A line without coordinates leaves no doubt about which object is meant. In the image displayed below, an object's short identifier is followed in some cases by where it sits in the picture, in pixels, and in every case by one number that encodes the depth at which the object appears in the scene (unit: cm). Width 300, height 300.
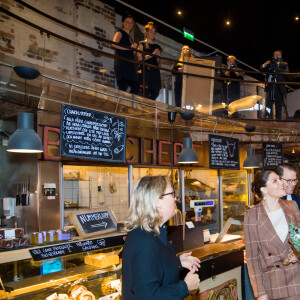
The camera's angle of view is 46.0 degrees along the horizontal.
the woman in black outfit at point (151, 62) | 695
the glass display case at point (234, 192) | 973
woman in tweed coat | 313
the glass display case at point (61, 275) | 280
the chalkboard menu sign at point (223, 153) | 752
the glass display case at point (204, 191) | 855
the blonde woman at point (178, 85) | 781
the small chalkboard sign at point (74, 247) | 301
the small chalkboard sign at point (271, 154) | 870
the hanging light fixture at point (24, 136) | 377
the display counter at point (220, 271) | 363
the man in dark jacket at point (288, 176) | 371
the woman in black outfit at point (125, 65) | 646
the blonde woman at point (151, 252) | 193
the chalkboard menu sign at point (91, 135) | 452
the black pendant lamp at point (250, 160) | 758
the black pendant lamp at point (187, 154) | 589
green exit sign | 948
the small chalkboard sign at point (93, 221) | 374
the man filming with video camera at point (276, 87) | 889
